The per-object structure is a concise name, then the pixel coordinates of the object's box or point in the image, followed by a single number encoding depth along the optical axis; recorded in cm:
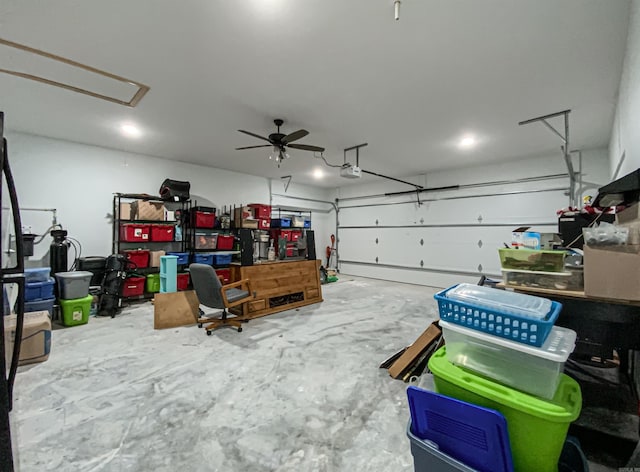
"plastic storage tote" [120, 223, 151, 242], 464
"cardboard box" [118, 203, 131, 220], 465
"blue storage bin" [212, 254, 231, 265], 556
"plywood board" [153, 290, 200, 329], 349
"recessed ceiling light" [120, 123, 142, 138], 382
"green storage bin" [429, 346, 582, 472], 91
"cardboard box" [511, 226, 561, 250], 179
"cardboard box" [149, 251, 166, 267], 483
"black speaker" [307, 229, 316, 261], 491
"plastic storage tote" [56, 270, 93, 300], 360
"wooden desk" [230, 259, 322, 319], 399
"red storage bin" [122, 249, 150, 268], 461
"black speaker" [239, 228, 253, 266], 395
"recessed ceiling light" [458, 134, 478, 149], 428
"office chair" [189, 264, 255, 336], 312
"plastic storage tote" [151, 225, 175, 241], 490
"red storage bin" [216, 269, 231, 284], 550
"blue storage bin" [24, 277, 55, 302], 321
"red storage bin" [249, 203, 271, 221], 612
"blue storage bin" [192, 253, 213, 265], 533
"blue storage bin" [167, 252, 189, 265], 518
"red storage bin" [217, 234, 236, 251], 576
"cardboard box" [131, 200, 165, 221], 473
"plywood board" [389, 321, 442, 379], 234
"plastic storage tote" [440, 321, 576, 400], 96
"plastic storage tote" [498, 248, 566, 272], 161
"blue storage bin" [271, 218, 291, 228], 668
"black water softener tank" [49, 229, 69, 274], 404
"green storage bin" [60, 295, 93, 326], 354
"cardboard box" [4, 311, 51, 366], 250
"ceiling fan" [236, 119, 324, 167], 348
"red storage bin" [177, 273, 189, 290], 512
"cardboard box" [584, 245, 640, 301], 129
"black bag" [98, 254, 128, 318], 403
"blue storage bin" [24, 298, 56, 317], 320
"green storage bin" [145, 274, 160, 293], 485
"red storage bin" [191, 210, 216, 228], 544
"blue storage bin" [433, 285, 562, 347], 97
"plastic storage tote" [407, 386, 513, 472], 95
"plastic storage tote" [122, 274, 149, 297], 453
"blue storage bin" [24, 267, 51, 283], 331
